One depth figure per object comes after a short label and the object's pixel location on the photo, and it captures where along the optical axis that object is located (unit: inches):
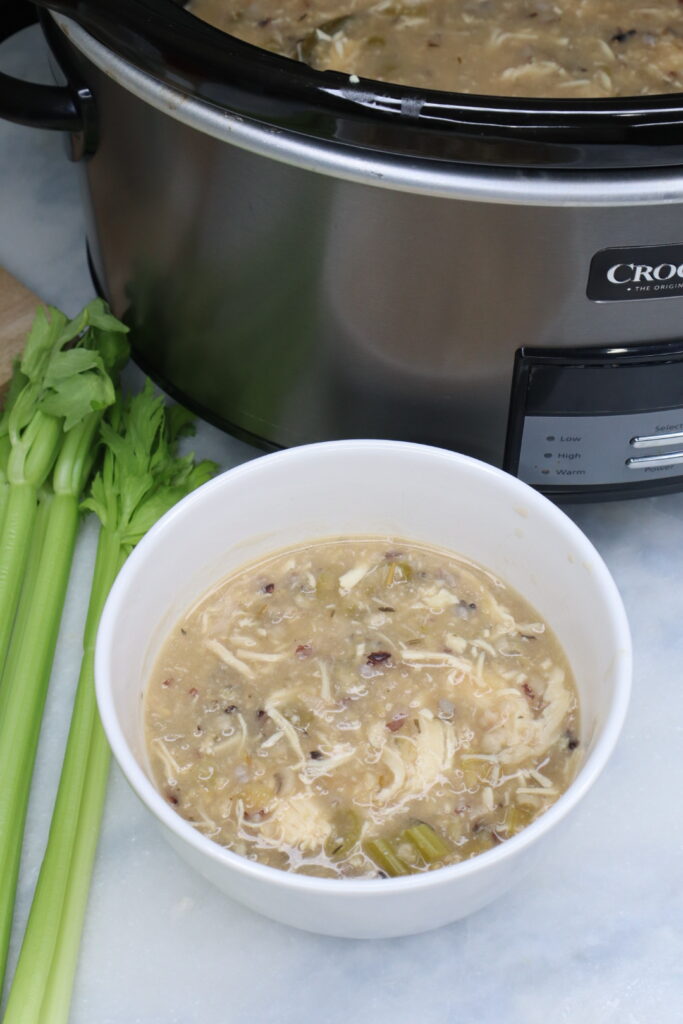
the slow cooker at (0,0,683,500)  26.7
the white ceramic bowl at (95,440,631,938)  26.8
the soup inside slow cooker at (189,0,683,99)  29.9
